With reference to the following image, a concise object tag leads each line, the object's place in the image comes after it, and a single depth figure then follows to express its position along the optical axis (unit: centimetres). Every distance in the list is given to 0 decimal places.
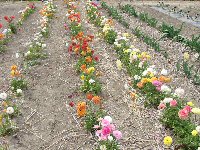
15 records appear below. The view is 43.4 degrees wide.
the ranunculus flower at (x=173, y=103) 353
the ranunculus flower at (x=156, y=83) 394
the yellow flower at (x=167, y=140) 315
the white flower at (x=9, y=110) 384
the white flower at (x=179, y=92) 372
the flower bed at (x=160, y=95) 334
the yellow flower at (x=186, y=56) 579
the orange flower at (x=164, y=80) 408
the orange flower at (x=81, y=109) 365
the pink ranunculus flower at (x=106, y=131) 309
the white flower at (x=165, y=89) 386
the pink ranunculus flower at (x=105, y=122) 315
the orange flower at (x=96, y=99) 364
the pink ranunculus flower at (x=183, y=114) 331
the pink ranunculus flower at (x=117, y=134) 309
